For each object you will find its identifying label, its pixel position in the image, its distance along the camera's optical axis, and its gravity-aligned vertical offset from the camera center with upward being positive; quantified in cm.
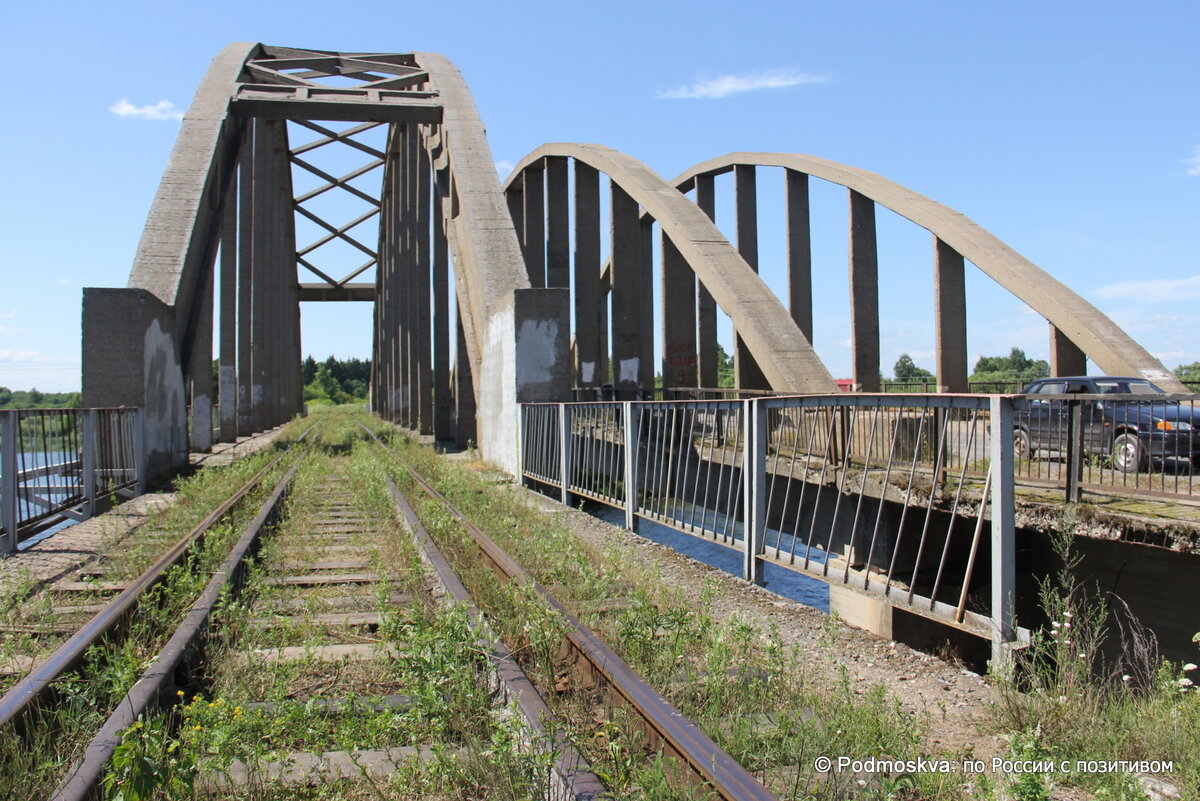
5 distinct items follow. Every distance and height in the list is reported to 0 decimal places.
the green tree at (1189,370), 2827 +55
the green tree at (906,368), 7356 +204
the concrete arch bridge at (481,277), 1305 +279
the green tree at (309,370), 12391 +484
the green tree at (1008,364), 7912 +246
